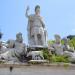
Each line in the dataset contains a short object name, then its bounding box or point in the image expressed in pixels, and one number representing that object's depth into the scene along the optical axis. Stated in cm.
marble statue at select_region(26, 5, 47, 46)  931
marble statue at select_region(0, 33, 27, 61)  805
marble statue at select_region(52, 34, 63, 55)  873
